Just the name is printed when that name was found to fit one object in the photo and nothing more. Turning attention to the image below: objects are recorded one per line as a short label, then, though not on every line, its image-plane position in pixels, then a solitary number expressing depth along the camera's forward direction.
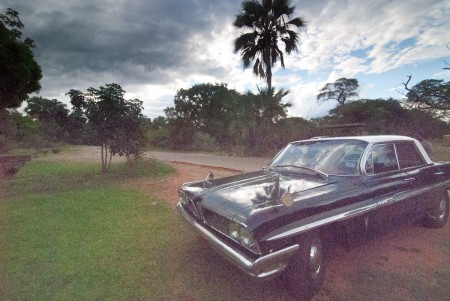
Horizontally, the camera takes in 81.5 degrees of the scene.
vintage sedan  2.22
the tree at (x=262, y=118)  13.95
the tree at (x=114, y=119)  8.59
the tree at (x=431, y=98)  16.48
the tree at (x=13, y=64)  9.96
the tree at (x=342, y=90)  33.41
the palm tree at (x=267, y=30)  15.20
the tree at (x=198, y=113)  26.08
